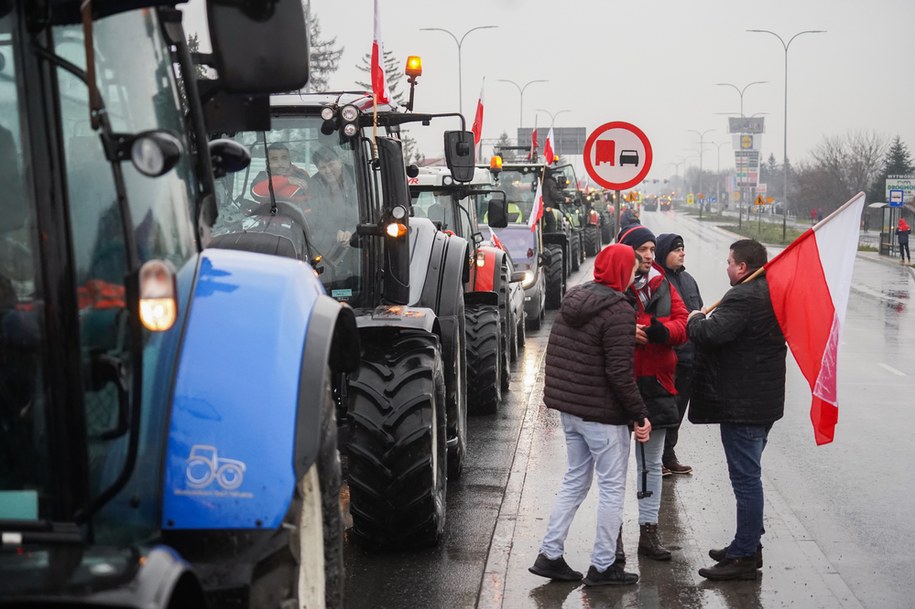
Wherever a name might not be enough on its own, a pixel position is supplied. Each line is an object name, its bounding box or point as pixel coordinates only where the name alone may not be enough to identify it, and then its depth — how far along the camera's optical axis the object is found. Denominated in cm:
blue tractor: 288
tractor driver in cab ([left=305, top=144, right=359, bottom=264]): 700
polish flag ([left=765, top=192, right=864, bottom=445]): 659
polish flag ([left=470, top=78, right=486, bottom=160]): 1797
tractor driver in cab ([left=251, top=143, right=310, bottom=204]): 673
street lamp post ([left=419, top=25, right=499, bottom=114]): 4616
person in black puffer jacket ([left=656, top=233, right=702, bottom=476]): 834
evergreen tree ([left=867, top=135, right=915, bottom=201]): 8138
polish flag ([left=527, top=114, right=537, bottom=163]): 2544
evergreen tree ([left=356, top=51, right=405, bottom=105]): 6835
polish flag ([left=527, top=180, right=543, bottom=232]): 1823
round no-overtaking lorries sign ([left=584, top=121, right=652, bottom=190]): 1164
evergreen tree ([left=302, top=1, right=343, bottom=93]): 6144
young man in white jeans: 627
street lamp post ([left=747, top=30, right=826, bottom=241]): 5772
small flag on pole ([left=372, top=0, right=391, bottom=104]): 783
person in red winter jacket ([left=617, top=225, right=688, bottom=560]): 695
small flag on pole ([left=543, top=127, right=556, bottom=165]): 2486
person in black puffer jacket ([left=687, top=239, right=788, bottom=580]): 659
